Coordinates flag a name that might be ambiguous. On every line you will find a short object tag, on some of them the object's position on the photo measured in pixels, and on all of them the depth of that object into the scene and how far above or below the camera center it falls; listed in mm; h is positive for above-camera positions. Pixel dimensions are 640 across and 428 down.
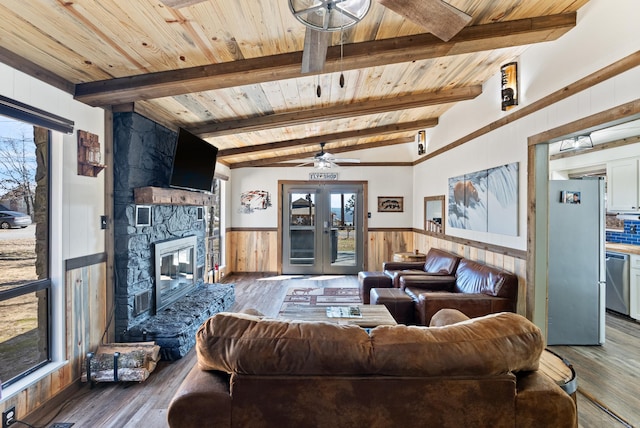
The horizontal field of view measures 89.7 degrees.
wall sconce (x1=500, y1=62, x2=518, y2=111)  3311 +1323
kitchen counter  4010 -441
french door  7105 -351
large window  2166 -258
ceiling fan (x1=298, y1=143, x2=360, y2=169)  5156 +877
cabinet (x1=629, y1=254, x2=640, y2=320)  3926 -913
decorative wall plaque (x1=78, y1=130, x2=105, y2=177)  2654 +491
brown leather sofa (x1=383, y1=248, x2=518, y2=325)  3270 -863
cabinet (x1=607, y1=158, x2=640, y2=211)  4246 +399
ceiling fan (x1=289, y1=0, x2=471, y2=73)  1420 +965
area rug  5014 -1375
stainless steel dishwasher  4074 -884
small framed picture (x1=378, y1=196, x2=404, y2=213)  7121 +206
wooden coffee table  2879 -963
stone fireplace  3082 -458
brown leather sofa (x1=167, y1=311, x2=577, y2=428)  1328 -739
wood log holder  2662 -1278
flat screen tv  3488 +593
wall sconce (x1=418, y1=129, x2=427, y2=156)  6137 +1380
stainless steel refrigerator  3342 -453
